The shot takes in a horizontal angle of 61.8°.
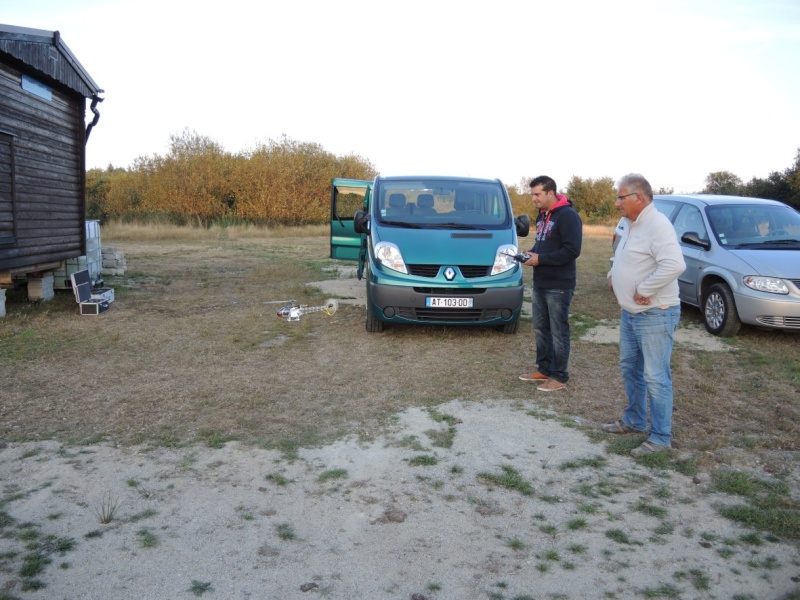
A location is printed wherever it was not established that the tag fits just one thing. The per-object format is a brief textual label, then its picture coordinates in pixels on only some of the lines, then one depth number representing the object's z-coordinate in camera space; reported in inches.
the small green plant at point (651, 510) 143.1
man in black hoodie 228.2
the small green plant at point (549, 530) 134.6
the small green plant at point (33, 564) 116.6
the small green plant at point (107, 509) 136.2
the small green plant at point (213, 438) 180.2
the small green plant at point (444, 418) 201.9
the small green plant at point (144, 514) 138.1
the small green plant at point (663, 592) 113.6
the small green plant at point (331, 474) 159.6
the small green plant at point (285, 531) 131.7
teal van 305.9
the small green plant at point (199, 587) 112.8
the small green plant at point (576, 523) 136.9
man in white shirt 172.2
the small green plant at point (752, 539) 131.0
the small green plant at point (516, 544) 128.7
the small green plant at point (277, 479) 156.9
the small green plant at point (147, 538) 127.6
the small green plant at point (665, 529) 135.3
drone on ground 360.2
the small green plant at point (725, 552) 126.3
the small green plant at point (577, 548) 127.6
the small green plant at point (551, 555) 124.9
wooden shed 366.9
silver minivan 306.7
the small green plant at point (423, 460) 169.8
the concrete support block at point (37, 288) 416.5
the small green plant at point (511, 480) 155.6
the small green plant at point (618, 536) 131.6
